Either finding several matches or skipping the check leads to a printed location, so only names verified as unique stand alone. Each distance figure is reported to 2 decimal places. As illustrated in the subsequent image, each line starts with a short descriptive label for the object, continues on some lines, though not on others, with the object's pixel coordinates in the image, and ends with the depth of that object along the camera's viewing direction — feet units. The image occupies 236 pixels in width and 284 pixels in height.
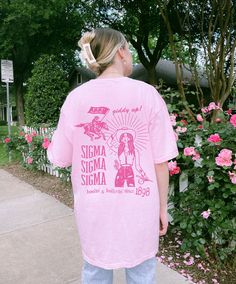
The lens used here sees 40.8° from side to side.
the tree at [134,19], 46.96
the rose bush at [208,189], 7.79
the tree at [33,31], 38.78
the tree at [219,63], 18.35
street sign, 24.03
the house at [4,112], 119.75
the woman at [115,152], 4.72
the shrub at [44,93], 26.37
